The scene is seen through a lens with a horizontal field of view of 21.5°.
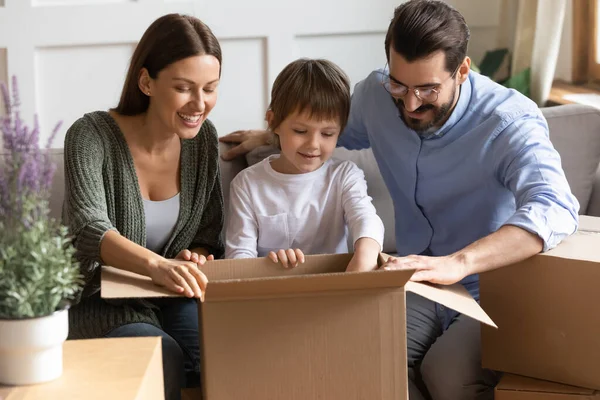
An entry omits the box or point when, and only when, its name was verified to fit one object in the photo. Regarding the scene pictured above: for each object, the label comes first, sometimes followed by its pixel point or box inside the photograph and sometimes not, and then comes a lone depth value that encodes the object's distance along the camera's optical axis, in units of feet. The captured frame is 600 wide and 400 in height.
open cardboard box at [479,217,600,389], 9.02
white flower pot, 7.64
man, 9.29
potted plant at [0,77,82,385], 7.60
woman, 9.40
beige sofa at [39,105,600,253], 11.07
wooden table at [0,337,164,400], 7.73
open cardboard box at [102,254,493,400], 8.45
